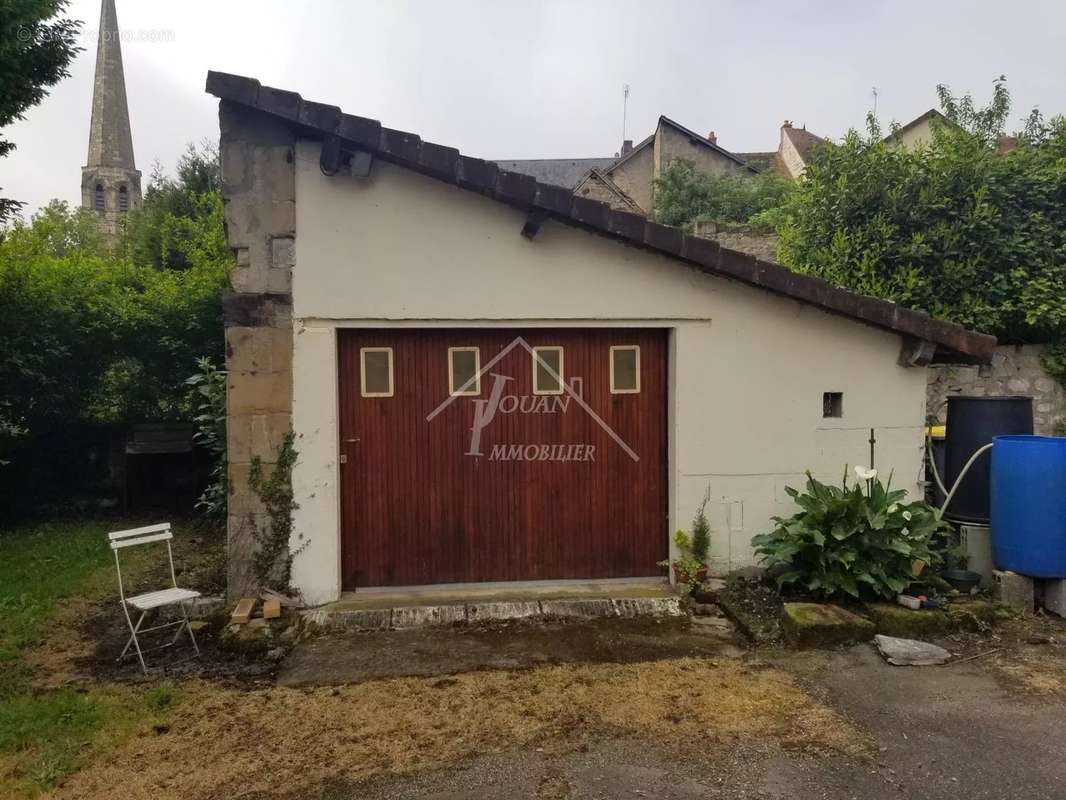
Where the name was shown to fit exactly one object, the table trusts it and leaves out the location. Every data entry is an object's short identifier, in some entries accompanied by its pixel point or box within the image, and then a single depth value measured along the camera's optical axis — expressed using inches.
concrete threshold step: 210.4
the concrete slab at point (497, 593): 223.0
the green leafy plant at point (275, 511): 216.5
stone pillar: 214.5
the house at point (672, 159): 1140.5
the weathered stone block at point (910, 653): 180.7
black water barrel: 233.5
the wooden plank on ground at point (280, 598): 216.4
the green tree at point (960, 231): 335.6
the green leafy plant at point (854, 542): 205.6
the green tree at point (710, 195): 984.9
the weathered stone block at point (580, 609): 216.2
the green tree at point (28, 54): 291.3
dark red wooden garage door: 229.8
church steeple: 1642.5
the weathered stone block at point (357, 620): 208.8
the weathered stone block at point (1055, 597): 209.8
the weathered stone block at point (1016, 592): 211.6
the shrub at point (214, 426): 321.4
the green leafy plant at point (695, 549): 230.4
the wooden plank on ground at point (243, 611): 205.6
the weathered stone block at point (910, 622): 196.5
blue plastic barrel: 206.2
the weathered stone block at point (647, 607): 217.9
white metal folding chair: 190.2
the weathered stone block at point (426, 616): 211.3
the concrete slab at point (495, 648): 182.2
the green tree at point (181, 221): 712.4
